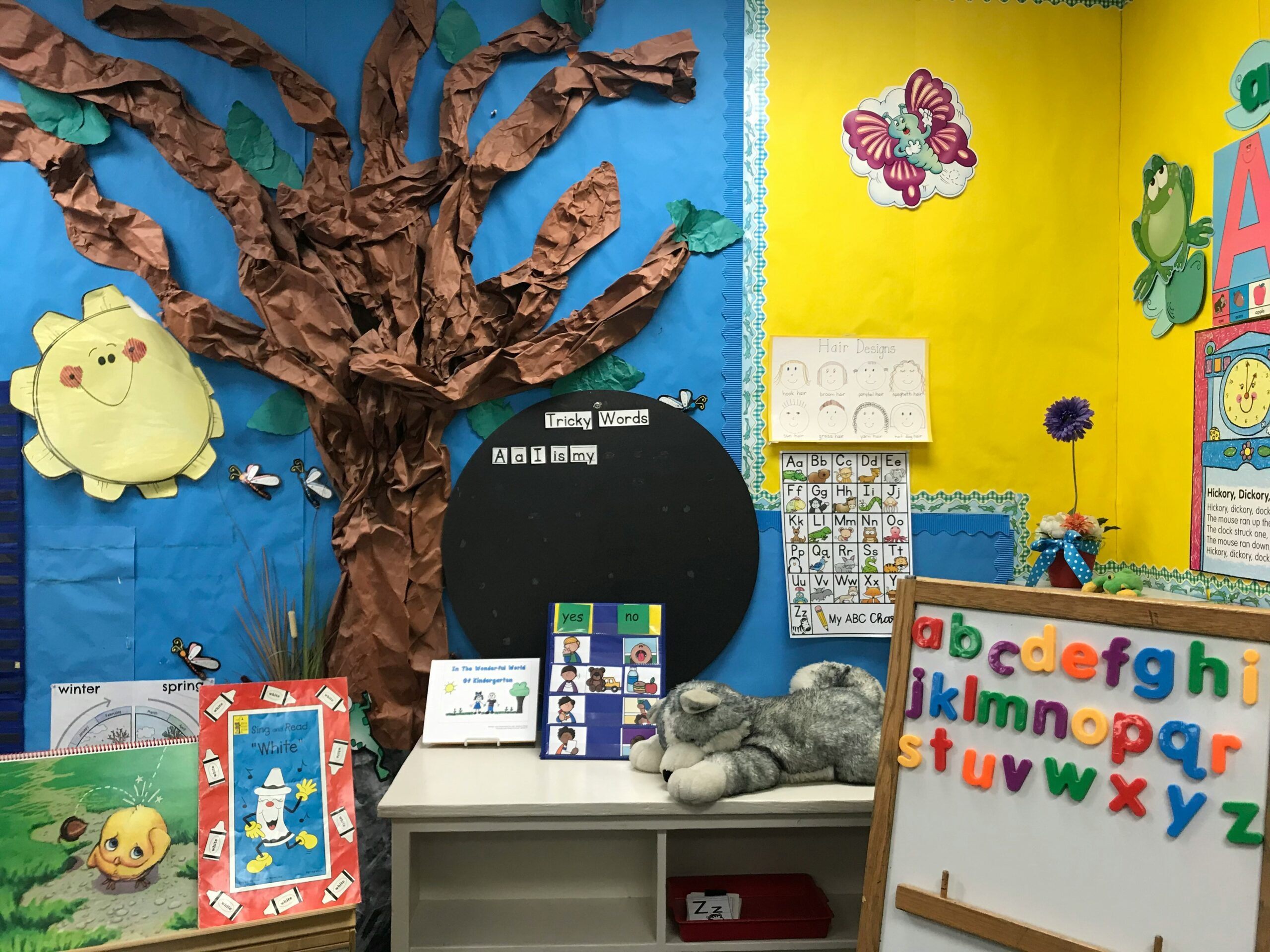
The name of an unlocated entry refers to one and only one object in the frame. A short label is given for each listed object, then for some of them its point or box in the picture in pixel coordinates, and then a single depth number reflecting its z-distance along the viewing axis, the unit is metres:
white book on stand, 1.90
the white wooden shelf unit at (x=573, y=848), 1.60
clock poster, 1.68
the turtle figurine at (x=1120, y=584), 1.72
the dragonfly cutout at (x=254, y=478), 1.99
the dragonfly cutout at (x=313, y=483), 2.00
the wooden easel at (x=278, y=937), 1.24
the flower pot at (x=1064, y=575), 1.92
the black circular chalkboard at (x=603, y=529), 2.03
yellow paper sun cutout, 1.93
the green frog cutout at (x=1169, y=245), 1.88
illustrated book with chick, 1.21
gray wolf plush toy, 1.67
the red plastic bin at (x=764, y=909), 1.70
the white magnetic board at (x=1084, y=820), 1.11
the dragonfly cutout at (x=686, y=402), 2.08
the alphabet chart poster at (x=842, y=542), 2.08
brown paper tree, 1.92
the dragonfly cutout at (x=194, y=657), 1.98
